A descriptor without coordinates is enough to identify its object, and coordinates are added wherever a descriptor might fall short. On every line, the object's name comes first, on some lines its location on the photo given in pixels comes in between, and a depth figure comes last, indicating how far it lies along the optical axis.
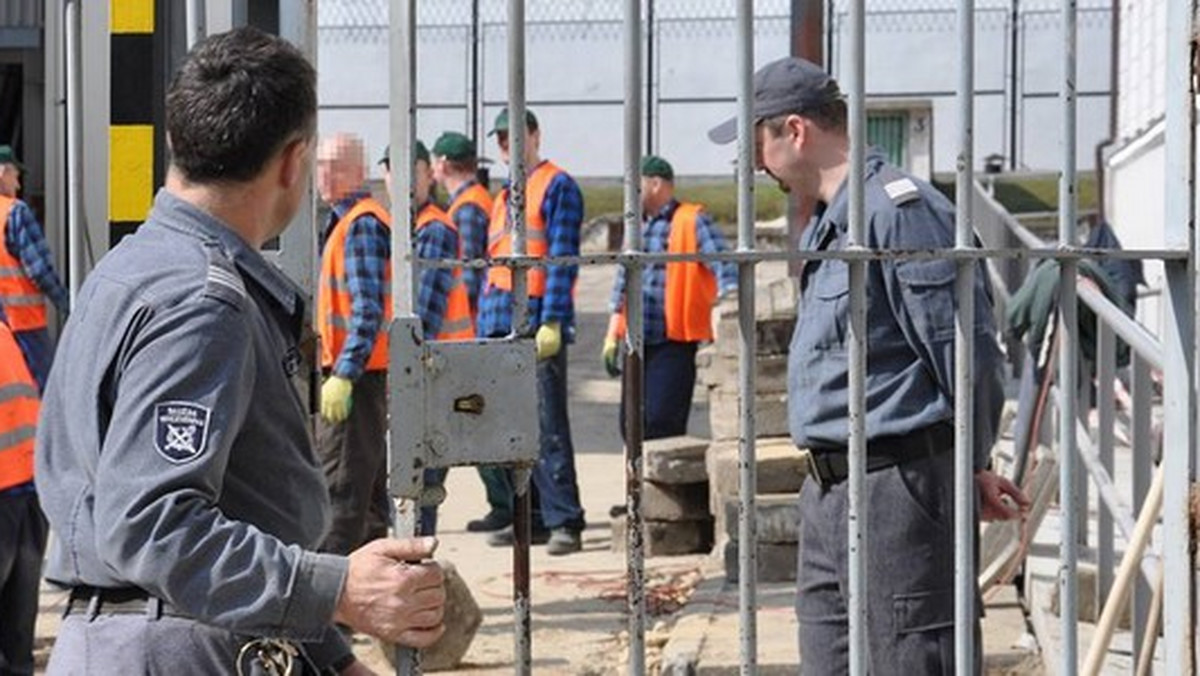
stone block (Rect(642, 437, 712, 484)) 9.02
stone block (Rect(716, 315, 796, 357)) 8.88
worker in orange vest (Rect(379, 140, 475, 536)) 7.45
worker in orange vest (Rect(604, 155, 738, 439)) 9.84
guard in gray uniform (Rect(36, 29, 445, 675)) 2.63
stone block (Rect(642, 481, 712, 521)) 9.13
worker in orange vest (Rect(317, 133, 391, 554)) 6.91
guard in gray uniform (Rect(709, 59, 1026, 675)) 4.09
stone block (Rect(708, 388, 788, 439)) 8.66
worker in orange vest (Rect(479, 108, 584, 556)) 8.82
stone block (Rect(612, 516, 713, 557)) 9.16
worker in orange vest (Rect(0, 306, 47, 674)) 5.56
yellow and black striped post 3.84
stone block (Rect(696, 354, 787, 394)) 8.80
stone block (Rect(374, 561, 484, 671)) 6.88
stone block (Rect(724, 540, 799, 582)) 7.68
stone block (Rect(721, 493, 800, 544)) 7.68
